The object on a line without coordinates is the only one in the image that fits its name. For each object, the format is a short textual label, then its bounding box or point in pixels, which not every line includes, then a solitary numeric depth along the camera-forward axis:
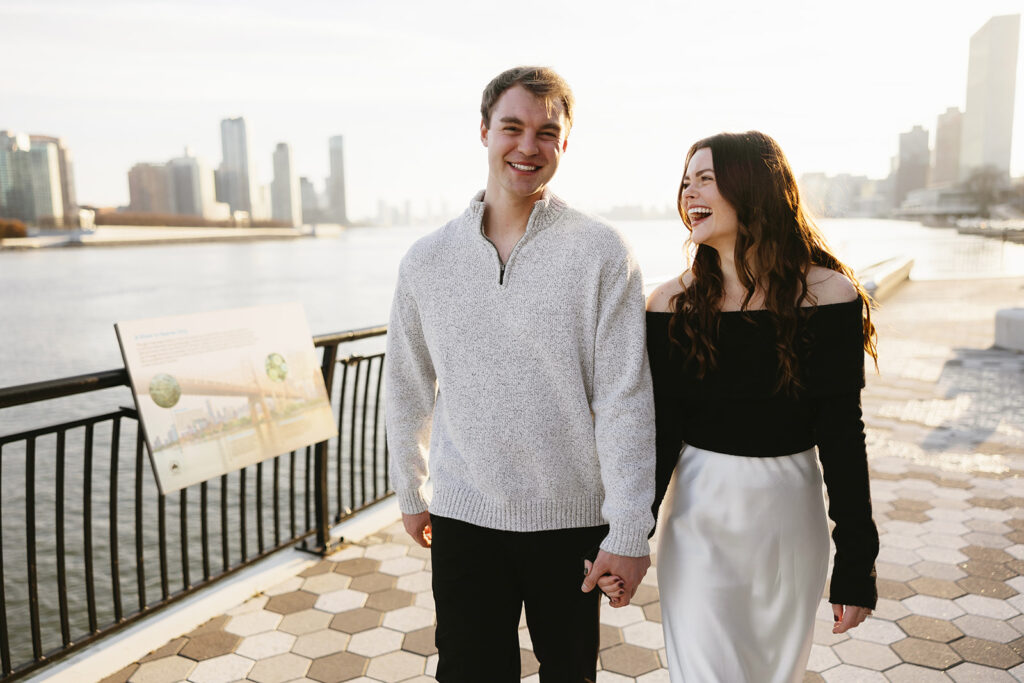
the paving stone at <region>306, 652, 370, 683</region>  2.61
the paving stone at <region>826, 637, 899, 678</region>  2.63
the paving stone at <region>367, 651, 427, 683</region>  2.61
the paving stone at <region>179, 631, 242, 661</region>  2.74
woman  1.51
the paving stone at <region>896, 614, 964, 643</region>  2.81
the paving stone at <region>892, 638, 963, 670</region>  2.63
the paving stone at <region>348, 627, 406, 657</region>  2.79
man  1.54
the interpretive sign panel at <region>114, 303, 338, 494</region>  2.72
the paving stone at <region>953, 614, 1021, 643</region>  2.80
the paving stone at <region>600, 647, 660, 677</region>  2.63
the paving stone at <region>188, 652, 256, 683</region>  2.59
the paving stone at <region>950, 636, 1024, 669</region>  2.63
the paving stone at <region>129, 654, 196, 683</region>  2.58
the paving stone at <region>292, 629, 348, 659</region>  2.77
